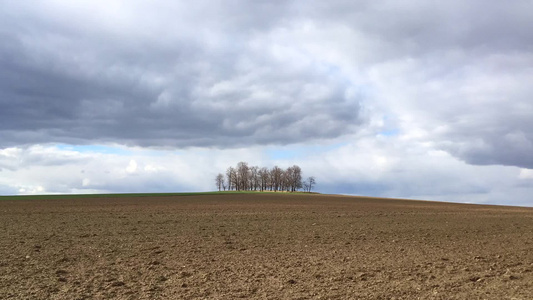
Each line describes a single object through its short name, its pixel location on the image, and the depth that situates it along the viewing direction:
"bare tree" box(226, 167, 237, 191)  156.39
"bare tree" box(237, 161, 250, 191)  155.12
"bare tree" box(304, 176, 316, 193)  159.89
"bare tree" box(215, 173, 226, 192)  162.38
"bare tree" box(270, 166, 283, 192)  153.12
